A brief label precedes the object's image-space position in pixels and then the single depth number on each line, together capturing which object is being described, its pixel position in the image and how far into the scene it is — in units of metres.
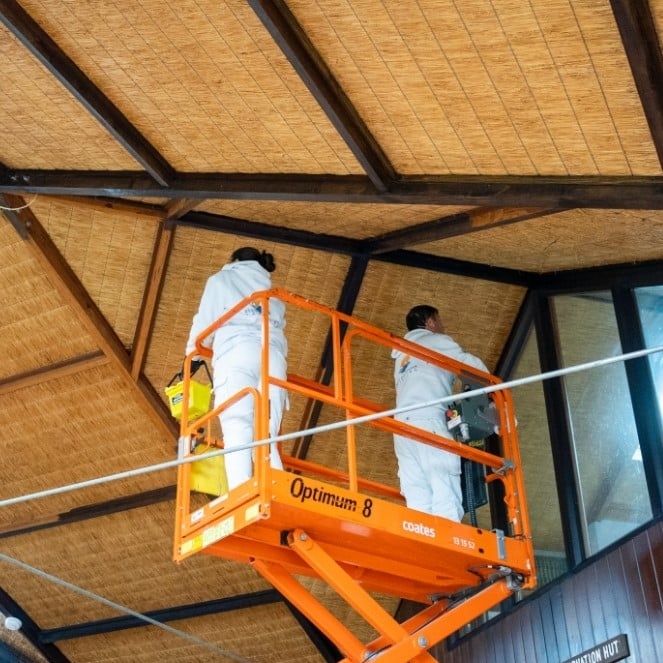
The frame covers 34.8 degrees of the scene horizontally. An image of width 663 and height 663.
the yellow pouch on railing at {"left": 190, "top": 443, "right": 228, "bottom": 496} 6.24
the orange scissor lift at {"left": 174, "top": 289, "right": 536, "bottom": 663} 5.55
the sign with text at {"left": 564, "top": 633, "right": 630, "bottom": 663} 6.39
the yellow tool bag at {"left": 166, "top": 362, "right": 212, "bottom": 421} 6.44
